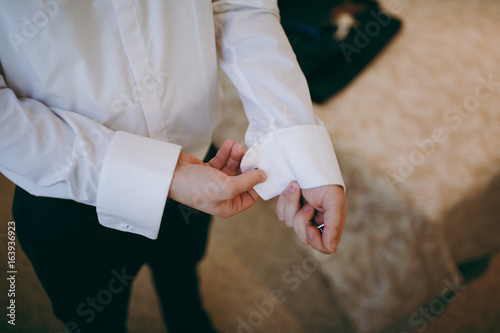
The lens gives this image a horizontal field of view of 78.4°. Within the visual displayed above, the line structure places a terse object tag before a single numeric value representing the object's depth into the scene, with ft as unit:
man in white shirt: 1.46
